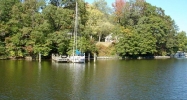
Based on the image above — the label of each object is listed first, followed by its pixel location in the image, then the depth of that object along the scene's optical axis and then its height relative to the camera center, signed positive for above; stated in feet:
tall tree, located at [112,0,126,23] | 277.85 +57.76
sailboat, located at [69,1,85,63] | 172.86 +1.09
